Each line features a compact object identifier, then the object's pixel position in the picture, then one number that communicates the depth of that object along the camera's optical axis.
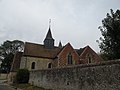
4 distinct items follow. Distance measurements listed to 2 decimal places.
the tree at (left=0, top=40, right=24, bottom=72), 34.33
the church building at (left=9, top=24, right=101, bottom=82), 18.29
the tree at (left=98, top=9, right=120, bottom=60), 10.16
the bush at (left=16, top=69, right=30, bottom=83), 14.32
